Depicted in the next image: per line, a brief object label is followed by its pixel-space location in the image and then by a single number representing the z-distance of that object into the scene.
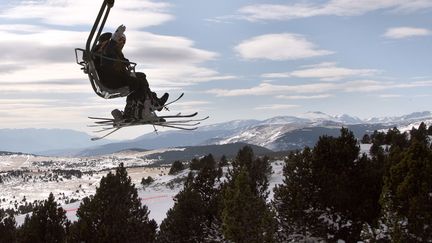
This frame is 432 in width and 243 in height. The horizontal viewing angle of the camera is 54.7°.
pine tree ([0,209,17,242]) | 34.81
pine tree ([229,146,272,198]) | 46.34
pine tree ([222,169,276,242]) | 28.25
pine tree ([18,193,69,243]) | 29.14
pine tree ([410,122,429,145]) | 59.97
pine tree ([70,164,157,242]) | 27.30
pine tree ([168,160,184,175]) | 92.75
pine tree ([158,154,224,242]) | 30.75
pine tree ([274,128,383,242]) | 28.03
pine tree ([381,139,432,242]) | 22.67
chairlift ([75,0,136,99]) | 7.47
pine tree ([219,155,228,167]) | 80.75
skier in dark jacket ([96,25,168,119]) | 9.08
